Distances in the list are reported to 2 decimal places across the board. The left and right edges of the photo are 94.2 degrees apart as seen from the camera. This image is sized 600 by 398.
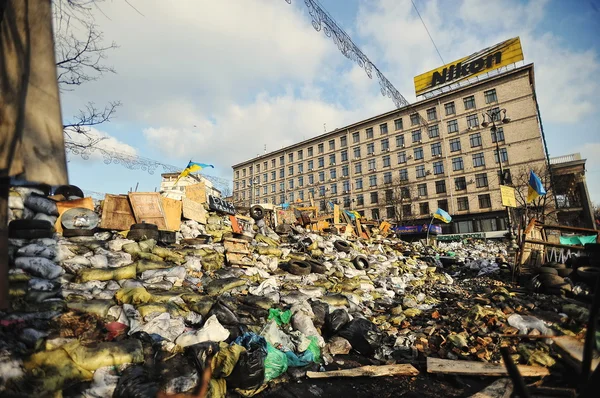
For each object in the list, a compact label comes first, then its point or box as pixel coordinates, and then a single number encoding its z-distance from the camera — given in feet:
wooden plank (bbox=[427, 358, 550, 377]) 11.96
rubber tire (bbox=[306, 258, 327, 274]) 27.02
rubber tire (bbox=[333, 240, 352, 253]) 36.94
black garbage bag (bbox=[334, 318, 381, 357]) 15.04
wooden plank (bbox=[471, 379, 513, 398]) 10.30
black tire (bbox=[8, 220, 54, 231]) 16.67
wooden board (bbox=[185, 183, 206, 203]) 37.45
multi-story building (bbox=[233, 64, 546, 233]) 96.37
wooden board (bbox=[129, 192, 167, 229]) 27.55
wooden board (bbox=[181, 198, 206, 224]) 31.42
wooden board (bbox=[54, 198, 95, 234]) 22.29
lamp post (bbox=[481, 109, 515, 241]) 99.30
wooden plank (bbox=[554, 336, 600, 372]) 10.87
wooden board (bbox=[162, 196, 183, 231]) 29.04
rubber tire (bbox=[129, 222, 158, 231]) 23.66
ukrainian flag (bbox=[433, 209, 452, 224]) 56.70
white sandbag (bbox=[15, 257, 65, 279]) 14.11
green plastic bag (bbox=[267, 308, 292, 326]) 15.42
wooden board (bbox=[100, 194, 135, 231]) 25.72
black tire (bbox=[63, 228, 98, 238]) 20.93
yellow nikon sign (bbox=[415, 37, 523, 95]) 97.96
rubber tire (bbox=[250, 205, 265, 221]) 43.35
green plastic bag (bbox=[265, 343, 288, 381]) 11.68
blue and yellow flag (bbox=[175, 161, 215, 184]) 42.91
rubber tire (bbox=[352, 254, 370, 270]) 32.45
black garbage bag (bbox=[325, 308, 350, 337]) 15.90
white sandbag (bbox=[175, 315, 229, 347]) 11.64
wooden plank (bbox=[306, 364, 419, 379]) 12.45
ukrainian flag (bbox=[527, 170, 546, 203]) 30.32
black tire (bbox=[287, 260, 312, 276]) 25.59
